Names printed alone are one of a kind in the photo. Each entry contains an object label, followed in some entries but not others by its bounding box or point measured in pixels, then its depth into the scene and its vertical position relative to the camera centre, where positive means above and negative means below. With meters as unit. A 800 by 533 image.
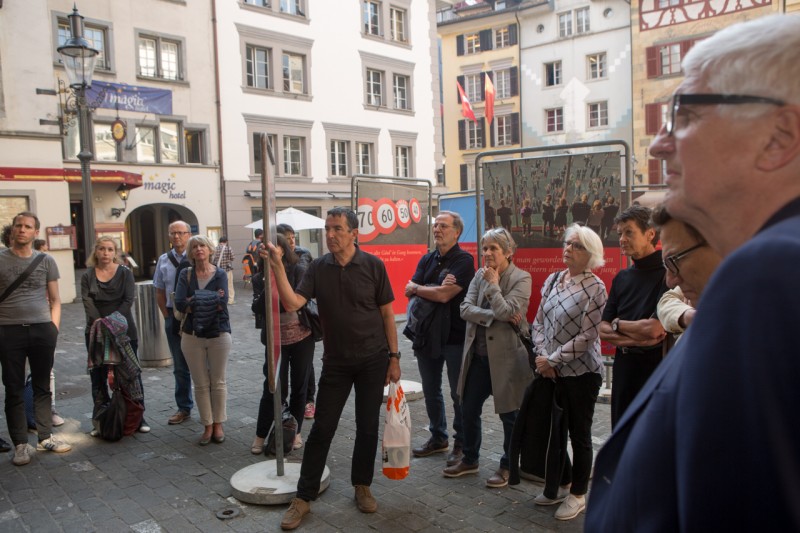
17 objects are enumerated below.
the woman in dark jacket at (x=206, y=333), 5.71 -0.99
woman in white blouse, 4.15 -0.90
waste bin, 8.87 -1.49
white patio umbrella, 17.72 +0.06
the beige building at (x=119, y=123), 17.45 +3.37
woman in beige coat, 4.60 -0.98
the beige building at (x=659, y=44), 32.88 +9.03
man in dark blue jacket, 0.72 -0.15
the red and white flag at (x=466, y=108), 33.58 +5.82
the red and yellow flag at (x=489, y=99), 35.09 +6.74
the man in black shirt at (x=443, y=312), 5.17 -0.78
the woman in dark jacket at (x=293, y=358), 5.52 -1.21
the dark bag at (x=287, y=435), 5.46 -1.85
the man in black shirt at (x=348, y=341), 4.28 -0.85
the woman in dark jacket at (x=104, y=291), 6.14 -0.62
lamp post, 8.55 +2.16
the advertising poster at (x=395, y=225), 7.55 -0.08
